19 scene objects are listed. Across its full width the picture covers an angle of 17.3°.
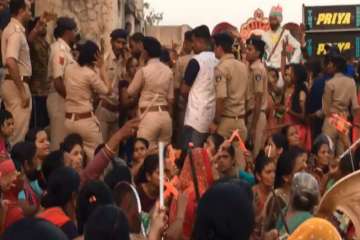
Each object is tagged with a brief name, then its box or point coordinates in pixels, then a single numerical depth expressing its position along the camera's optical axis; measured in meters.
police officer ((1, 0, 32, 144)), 11.50
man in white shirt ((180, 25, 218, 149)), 12.51
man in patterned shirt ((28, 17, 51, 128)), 12.52
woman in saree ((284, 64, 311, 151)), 14.20
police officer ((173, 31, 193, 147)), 13.18
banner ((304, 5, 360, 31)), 21.64
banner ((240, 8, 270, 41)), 24.32
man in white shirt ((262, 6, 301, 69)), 16.36
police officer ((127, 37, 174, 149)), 12.34
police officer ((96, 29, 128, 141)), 13.09
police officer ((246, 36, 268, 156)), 13.05
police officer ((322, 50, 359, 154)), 13.64
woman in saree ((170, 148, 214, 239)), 7.33
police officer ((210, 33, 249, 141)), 12.41
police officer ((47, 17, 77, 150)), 12.29
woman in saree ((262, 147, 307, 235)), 8.62
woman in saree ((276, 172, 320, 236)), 7.49
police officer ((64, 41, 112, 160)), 12.05
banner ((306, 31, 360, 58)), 21.17
